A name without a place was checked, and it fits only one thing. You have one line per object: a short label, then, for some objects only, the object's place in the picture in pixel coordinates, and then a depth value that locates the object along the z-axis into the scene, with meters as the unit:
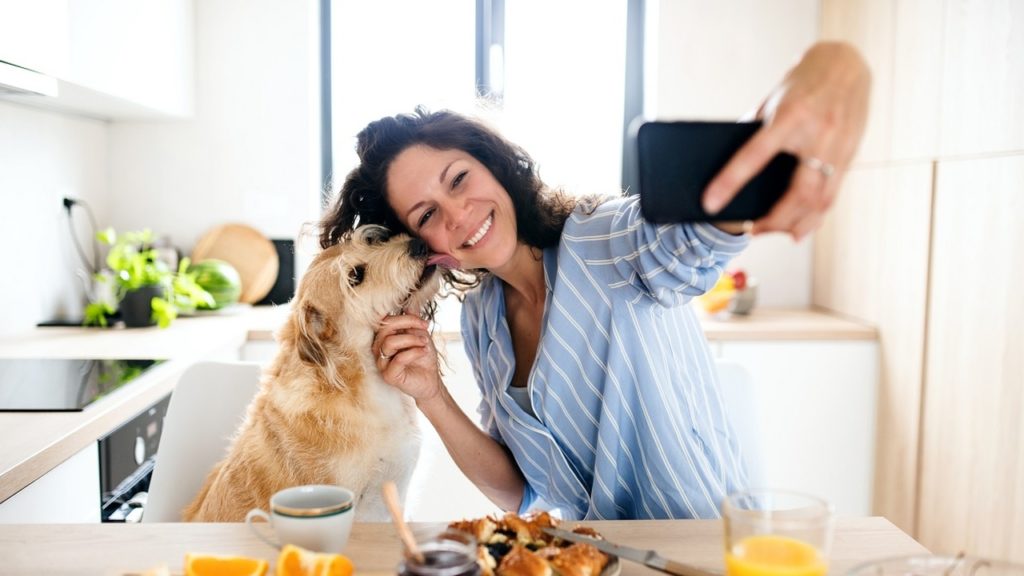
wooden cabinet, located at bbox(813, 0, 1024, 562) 2.37
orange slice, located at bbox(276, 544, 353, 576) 0.90
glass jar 0.79
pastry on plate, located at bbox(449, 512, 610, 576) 0.95
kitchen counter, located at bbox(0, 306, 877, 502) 1.57
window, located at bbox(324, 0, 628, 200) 3.96
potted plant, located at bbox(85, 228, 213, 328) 2.93
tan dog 1.68
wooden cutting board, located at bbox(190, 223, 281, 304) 3.65
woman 1.52
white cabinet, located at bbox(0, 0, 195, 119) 2.12
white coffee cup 0.95
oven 1.90
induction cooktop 1.83
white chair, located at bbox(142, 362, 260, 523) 1.83
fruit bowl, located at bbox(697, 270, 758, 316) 3.35
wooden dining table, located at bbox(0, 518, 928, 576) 1.07
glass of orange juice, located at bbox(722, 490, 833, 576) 0.83
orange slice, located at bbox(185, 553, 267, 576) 0.91
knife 0.96
